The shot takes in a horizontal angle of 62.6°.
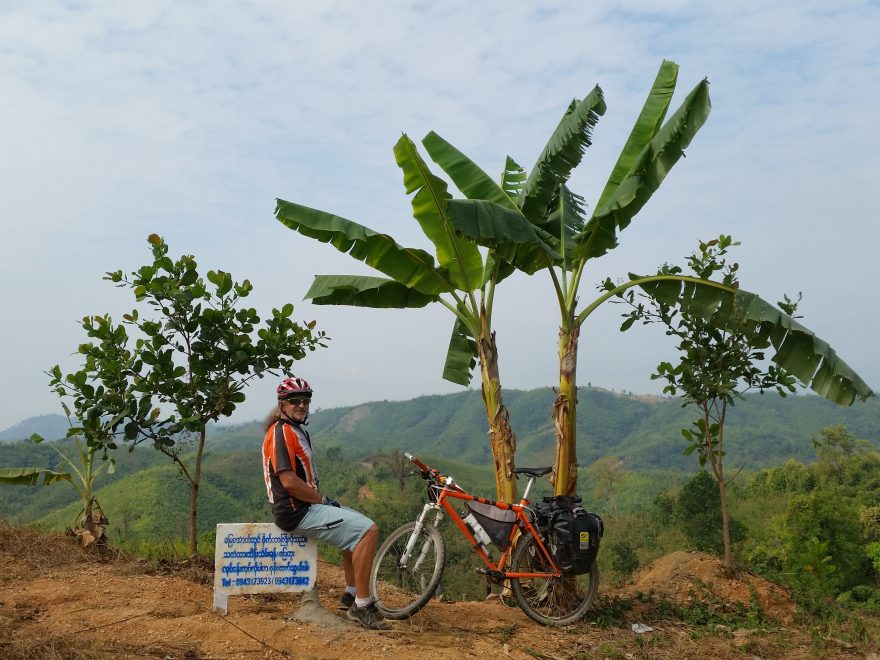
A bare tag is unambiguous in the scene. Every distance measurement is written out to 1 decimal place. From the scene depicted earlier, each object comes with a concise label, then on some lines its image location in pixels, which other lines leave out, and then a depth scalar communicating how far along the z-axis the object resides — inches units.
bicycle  208.7
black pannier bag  223.1
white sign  188.5
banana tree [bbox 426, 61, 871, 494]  243.0
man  186.9
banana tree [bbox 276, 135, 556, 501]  255.8
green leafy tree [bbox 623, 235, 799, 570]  291.0
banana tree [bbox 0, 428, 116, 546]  276.1
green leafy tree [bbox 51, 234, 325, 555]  266.5
